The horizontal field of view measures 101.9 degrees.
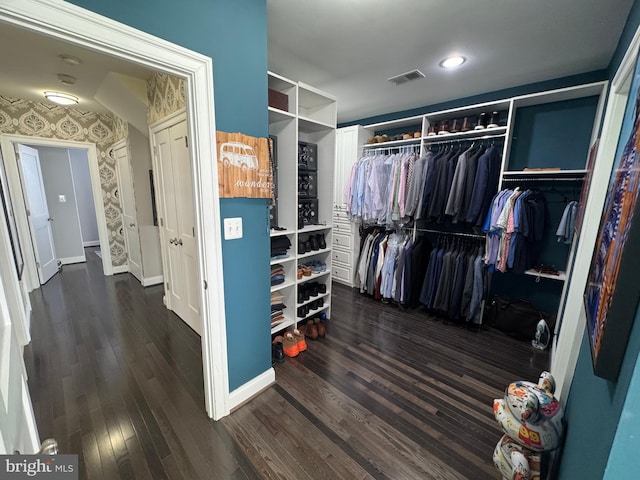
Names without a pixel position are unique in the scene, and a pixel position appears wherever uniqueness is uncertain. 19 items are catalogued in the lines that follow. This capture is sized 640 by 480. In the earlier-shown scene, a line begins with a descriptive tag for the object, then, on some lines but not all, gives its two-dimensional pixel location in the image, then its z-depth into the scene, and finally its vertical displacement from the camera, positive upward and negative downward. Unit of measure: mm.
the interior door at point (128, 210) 3750 -313
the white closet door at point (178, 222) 2457 -317
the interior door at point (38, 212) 3660 -367
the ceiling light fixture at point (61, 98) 2983 +1055
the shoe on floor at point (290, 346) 2309 -1341
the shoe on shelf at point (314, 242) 2660 -492
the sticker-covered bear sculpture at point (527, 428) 1089 -965
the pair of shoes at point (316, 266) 2781 -767
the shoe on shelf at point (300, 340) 2363 -1319
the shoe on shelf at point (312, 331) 2561 -1338
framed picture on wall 629 -188
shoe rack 2227 +30
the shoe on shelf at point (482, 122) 2676 +778
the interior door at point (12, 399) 508 -478
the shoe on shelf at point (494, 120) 2617 +783
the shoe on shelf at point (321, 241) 2732 -487
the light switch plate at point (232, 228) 1565 -216
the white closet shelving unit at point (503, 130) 2285 +720
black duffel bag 2584 -1194
